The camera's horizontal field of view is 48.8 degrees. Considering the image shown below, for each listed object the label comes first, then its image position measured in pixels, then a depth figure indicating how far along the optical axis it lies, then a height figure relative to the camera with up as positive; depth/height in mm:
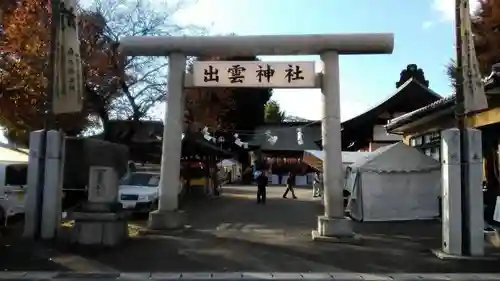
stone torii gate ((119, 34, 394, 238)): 13984 +2933
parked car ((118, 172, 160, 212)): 20812 -294
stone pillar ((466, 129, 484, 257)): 11039 -64
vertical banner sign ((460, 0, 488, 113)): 11508 +2435
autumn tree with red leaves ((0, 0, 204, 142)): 17922 +4198
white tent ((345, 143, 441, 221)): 18688 +91
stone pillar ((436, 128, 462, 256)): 11188 -116
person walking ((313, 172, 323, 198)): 31872 +50
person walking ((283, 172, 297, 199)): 31770 +133
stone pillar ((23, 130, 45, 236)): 12430 -174
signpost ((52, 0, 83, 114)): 12984 +2753
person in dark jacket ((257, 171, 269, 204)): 26922 -58
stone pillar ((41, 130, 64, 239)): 12438 -75
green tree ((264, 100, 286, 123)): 66619 +9466
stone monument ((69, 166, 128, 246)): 12250 -685
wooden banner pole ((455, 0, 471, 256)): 11195 +1055
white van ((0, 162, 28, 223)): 16844 -196
